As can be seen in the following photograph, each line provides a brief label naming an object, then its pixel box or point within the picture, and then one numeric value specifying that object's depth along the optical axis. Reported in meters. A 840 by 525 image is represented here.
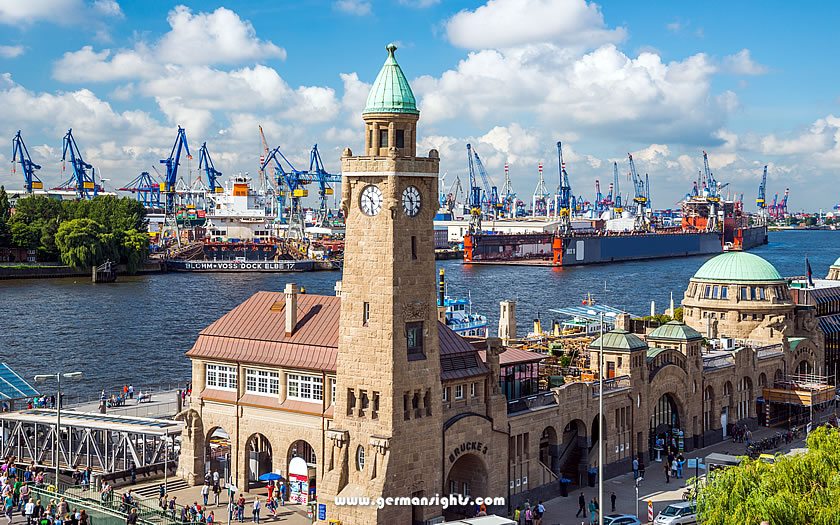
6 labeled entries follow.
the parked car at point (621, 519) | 44.28
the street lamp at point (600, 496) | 35.88
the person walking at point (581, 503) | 47.88
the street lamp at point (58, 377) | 43.34
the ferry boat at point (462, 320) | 96.19
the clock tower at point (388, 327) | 42.94
